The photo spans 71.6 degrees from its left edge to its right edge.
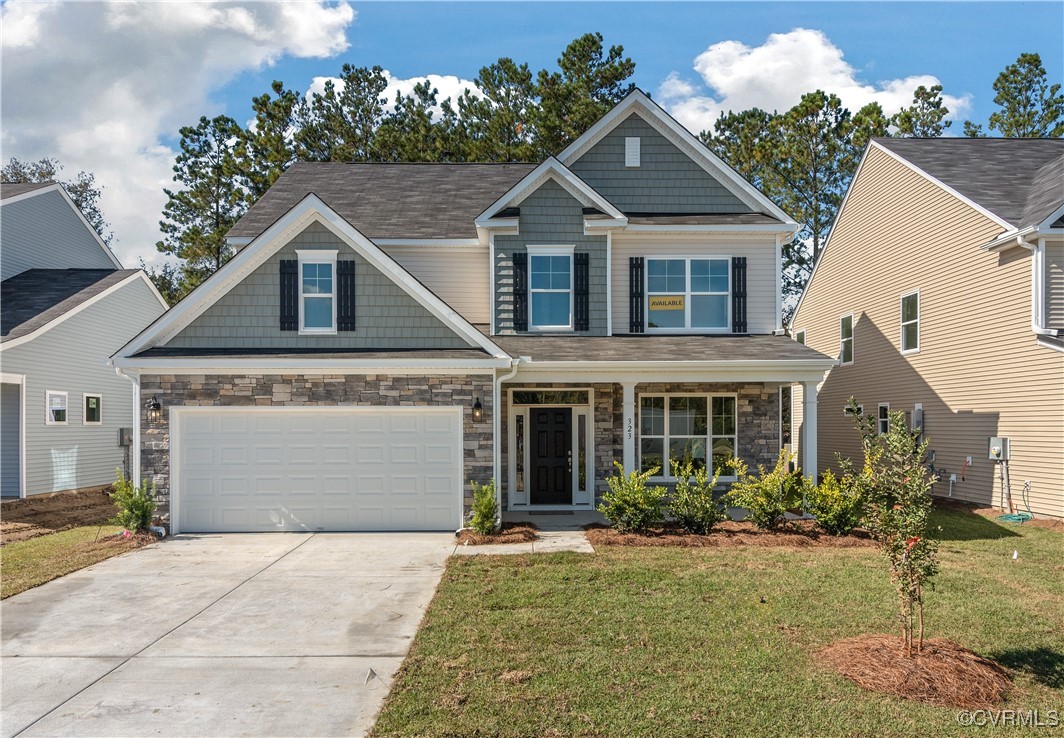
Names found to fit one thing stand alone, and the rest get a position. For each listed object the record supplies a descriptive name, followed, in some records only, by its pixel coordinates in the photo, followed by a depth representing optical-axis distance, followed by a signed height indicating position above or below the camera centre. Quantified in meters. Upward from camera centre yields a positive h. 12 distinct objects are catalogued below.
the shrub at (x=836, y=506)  11.55 -2.18
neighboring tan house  13.36 +1.37
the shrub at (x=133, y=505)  11.69 -2.20
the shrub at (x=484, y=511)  11.52 -2.26
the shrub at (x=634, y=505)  11.67 -2.20
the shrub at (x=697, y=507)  11.73 -2.24
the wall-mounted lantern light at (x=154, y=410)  11.95 -0.70
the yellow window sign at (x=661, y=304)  14.87 +1.28
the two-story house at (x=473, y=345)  12.14 +0.39
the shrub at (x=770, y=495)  11.86 -2.10
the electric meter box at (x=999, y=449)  14.31 -1.59
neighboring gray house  15.96 +0.55
